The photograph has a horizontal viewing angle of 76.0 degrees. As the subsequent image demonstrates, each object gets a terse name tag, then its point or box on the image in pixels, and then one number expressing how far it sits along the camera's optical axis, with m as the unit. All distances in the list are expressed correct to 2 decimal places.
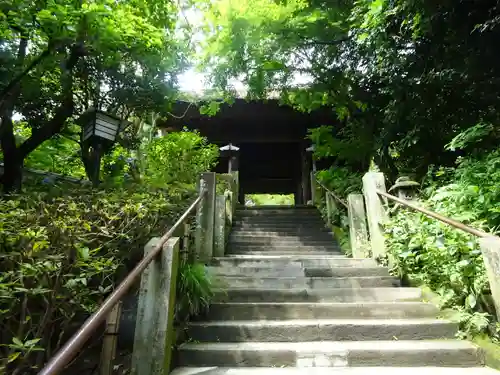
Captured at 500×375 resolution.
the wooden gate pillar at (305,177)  11.73
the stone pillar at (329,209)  7.25
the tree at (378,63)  4.53
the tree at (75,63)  4.73
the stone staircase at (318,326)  2.61
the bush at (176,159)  7.62
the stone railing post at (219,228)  4.85
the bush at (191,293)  3.04
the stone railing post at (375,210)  4.43
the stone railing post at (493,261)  2.26
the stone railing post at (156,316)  2.25
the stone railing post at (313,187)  9.22
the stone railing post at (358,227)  4.84
